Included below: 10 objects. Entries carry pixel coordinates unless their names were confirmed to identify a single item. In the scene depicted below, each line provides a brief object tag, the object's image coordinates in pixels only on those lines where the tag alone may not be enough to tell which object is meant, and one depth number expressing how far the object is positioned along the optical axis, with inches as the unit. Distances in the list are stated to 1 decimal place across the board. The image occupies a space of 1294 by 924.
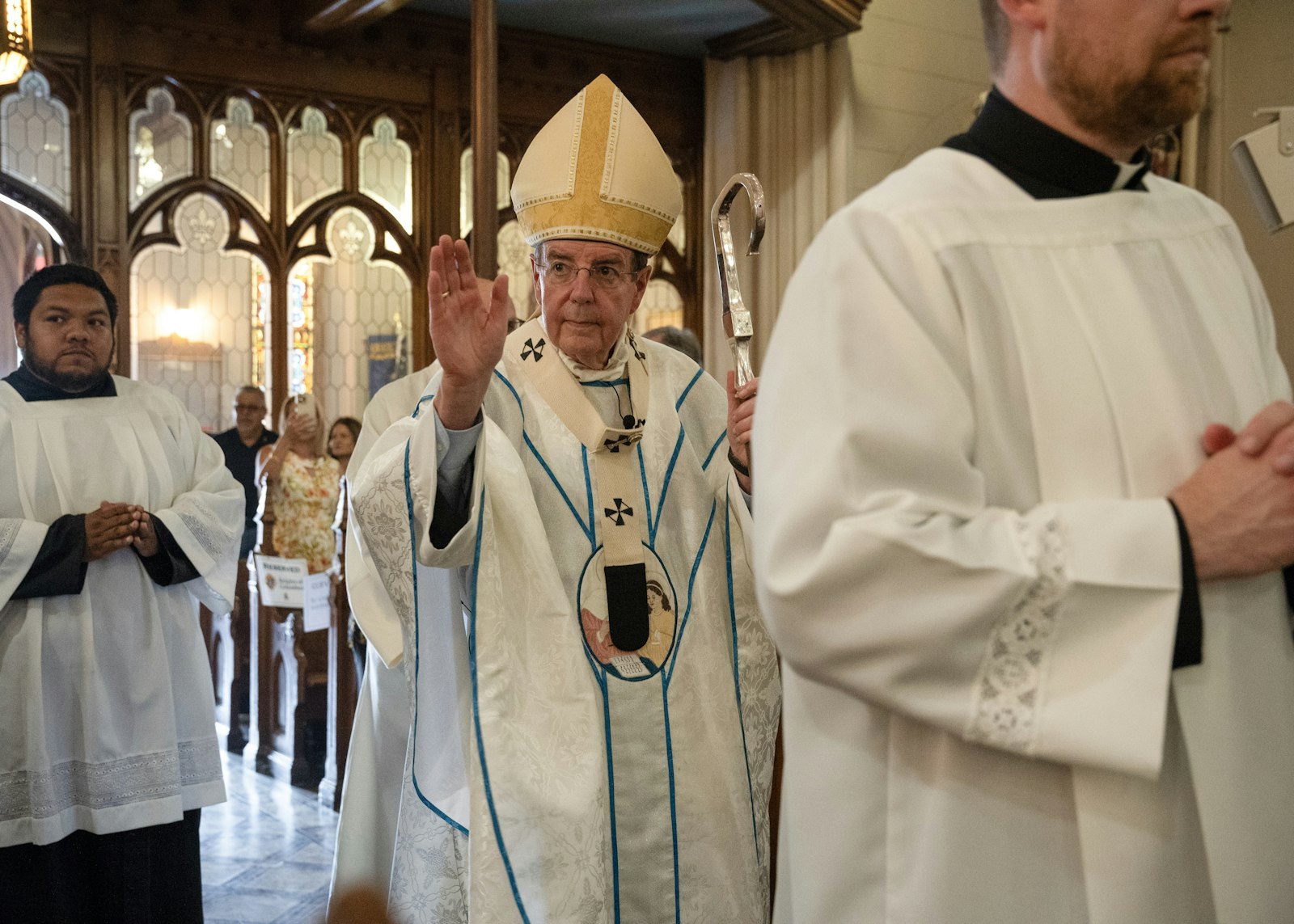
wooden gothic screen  256.5
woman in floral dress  245.1
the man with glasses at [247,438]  266.1
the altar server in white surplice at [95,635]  141.1
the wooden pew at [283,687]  230.7
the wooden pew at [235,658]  264.2
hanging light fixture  128.6
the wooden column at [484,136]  213.5
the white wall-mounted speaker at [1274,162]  62.5
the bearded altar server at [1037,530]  47.1
